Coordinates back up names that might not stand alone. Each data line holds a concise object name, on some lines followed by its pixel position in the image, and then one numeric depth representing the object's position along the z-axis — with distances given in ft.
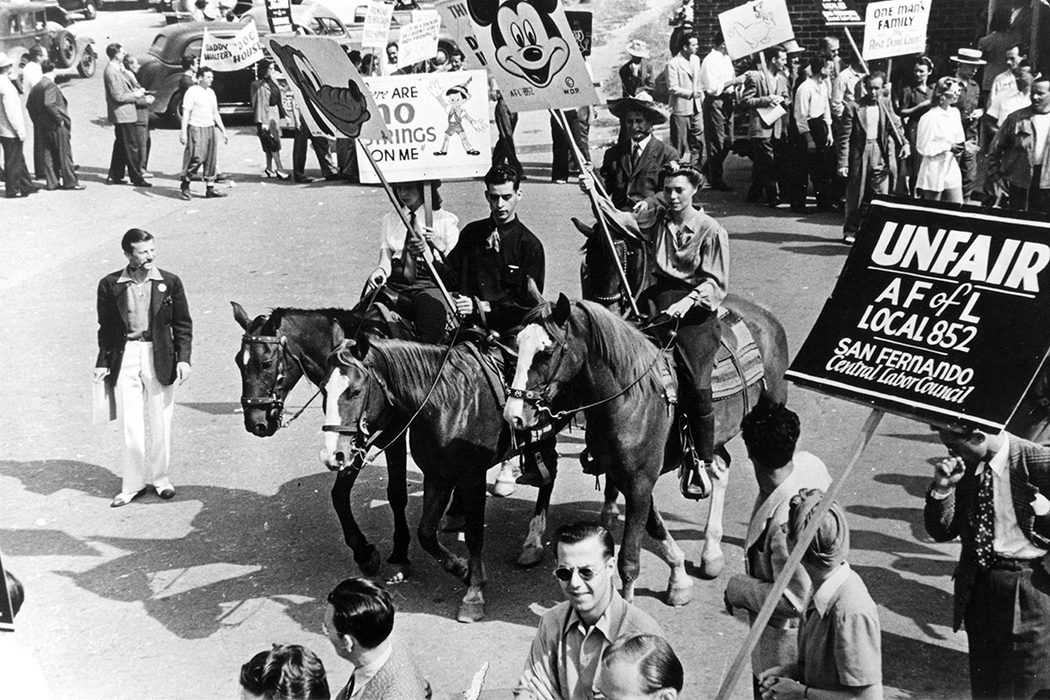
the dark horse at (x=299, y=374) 24.73
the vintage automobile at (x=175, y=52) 75.61
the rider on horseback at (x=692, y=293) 24.63
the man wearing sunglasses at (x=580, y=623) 13.84
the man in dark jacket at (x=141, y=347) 28.89
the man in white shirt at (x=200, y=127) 62.03
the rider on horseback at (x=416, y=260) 27.58
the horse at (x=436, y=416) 22.31
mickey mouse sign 28.09
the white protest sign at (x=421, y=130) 29.81
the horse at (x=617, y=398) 21.65
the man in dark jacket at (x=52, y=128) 60.64
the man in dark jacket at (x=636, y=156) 32.35
